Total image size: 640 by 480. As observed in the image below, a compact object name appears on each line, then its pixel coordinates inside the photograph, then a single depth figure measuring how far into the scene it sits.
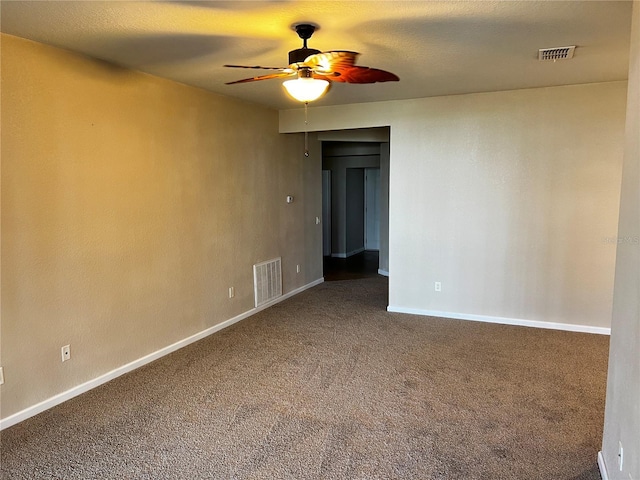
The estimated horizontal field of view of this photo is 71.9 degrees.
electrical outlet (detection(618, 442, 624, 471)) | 1.90
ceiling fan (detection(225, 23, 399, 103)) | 2.37
